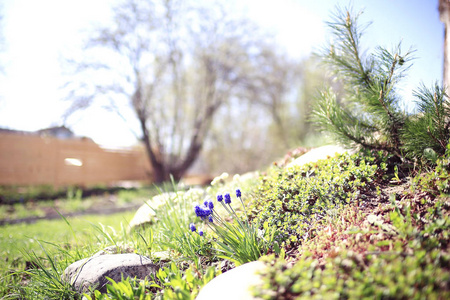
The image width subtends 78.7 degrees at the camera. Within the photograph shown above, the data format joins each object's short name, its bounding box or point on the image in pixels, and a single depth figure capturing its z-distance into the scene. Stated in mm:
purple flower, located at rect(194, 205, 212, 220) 2080
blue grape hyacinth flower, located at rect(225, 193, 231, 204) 2111
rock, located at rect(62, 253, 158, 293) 2113
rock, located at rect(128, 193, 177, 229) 3679
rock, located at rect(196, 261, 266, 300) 1507
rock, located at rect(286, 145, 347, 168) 3213
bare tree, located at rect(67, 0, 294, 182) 10461
